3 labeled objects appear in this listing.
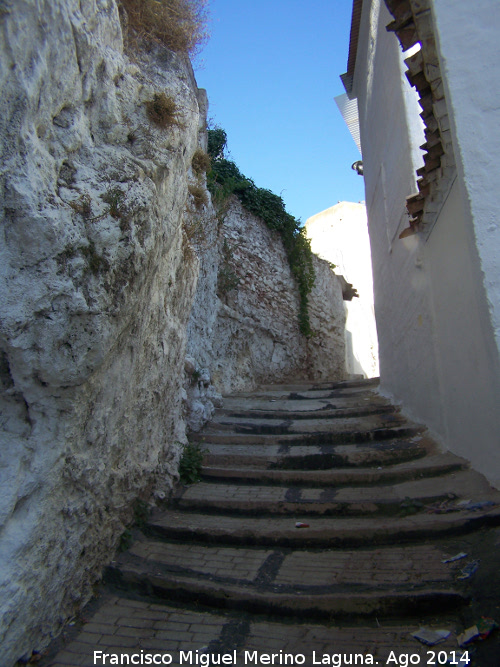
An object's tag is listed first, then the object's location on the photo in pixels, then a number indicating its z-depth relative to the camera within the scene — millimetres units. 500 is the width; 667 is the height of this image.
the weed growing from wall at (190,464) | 4660
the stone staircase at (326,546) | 2740
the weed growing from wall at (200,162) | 6363
